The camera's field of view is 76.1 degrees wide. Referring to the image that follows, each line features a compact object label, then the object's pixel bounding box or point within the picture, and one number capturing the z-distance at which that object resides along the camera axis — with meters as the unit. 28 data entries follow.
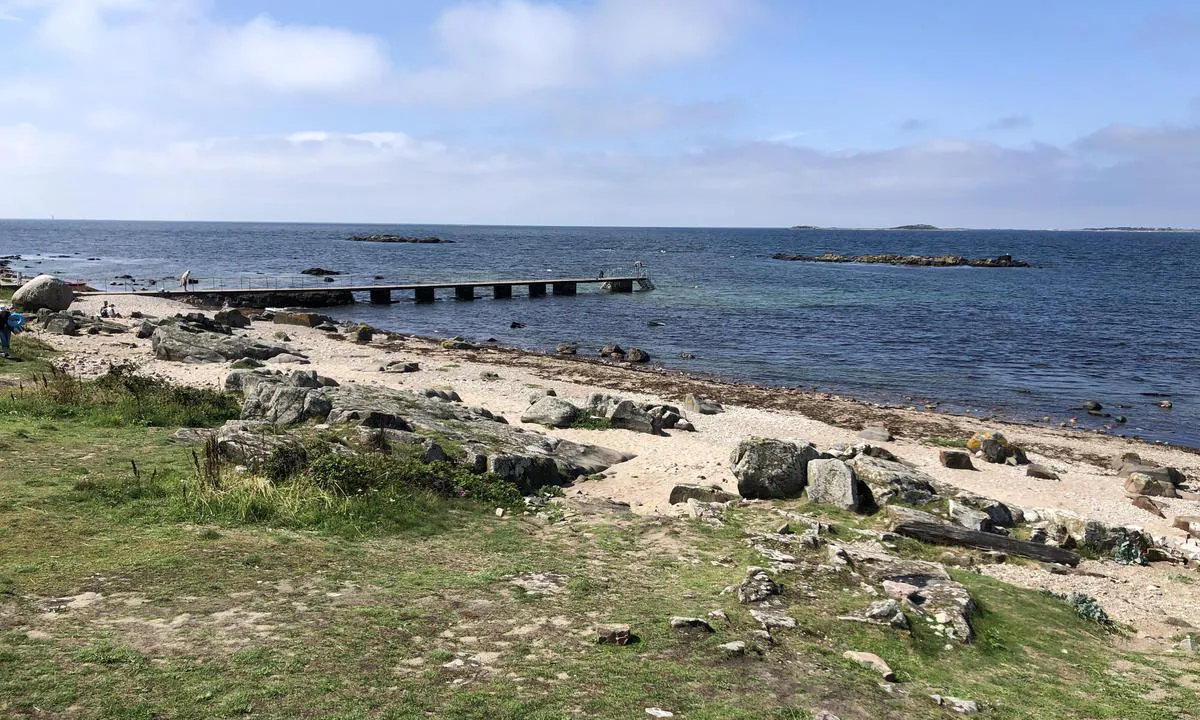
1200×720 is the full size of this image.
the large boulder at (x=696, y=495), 15.28
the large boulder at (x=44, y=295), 37.28
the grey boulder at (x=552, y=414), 21.88
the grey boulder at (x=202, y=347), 28.44
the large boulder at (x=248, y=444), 12.79
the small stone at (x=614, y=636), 7.93
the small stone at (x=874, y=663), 7.86
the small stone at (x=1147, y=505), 17.12
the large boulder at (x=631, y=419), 21.97
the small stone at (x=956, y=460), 20.59
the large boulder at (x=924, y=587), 9.21
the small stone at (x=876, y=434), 23.36
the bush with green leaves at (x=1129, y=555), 13.40
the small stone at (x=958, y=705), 7.36
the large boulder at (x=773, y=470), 15.35
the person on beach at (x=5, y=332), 22.56
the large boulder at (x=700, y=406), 26.53
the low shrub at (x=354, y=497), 11.05
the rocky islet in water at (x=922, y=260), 126.31
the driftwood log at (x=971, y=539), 13.16
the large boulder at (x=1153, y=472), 19.83
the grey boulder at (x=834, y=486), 14.60
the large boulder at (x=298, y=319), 46.12
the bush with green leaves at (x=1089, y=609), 10.32
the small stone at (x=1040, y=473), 19.98
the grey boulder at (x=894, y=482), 14.88
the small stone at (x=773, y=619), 8.72
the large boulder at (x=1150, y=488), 18.81
